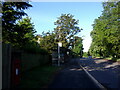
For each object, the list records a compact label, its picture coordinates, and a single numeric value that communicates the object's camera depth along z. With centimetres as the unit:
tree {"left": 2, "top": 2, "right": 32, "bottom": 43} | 813
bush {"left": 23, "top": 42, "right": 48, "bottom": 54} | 958
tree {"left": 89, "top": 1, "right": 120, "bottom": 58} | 2092
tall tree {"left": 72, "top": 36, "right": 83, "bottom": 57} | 7658
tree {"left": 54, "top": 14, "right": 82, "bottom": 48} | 3084
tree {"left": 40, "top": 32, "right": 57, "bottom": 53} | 2051
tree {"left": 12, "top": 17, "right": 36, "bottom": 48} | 843
